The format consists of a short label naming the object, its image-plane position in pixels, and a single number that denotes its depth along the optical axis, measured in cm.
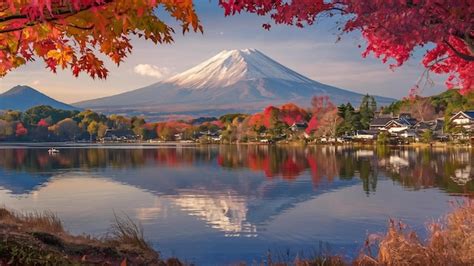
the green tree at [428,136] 7581
